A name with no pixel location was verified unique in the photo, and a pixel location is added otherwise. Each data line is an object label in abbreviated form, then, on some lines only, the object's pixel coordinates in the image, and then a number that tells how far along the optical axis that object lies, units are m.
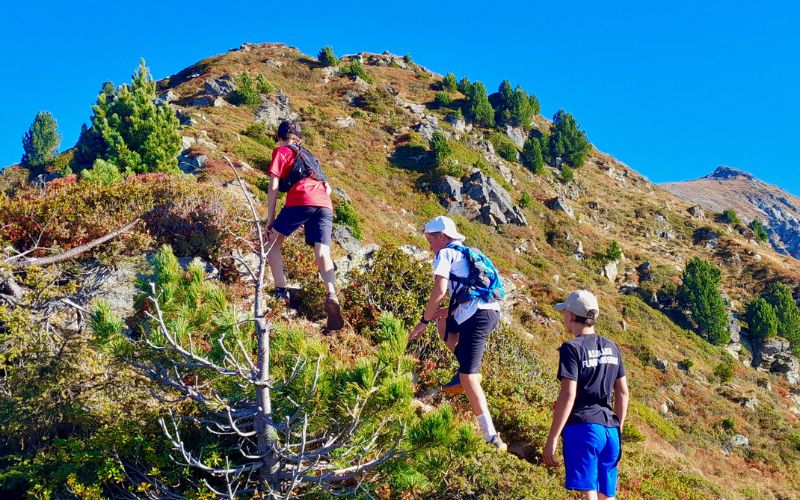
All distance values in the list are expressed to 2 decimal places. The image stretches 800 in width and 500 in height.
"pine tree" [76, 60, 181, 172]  15.07
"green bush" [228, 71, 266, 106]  31.83
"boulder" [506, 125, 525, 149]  49.28
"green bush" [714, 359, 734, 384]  24.69
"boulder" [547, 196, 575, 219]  37.97
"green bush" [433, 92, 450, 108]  48.33
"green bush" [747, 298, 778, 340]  31.34
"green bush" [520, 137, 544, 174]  45.34
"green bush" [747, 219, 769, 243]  48.81
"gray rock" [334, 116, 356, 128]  35.67
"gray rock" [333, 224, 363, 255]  8.55
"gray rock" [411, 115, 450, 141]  39.47
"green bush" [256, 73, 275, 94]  35.22
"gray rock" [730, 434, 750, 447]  18.09
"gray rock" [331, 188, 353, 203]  17.67
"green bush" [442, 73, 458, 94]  52.81
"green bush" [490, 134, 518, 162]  44.84
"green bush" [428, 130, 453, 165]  34.41
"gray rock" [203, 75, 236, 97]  32.62
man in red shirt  5.02
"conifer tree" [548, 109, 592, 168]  50.50
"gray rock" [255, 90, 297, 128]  30.89
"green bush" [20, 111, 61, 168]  34.69
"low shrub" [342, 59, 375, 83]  47.19
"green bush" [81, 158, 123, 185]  8.87
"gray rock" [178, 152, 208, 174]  14.61
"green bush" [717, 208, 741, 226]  49.62
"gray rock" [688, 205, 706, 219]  49.06
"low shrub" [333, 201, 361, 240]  13.60
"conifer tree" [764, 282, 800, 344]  32.31
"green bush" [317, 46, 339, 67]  49.50
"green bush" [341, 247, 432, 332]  6.39
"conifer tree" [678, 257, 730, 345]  30.61
